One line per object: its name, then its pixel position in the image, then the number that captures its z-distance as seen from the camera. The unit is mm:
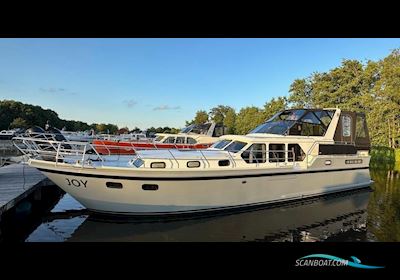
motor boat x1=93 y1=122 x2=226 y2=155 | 14836
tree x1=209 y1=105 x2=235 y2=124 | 52531
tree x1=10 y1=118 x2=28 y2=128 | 53234
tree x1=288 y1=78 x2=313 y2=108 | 36625
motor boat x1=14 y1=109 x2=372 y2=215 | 7281
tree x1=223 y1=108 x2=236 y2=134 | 47019
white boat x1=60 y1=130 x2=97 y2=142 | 18366
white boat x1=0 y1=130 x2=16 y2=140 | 37094
